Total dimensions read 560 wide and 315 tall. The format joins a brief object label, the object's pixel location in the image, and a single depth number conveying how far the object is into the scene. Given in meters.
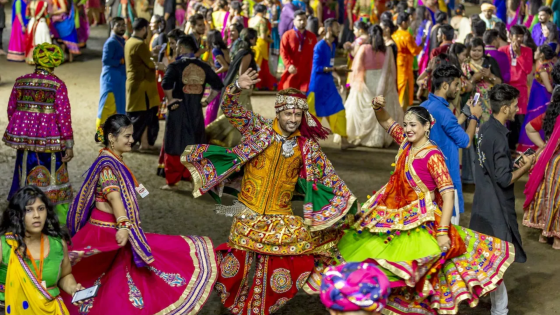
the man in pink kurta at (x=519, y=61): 9.39
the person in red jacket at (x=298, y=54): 10.06
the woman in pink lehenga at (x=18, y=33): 13.59
